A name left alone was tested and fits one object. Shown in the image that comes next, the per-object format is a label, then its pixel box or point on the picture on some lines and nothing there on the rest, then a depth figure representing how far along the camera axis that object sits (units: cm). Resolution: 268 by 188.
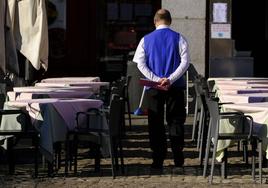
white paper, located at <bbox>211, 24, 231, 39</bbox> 3031
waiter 1948
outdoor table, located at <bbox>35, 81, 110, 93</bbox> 2389
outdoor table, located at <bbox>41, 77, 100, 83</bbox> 2582
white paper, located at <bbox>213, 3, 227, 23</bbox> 3041
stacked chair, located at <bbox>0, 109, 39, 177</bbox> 1853
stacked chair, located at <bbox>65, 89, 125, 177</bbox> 1839
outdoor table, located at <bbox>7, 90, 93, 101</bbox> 2039
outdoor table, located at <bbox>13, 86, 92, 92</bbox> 2141
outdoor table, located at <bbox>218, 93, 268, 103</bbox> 1922
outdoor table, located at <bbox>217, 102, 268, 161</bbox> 1769
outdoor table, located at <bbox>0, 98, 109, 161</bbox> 1830
